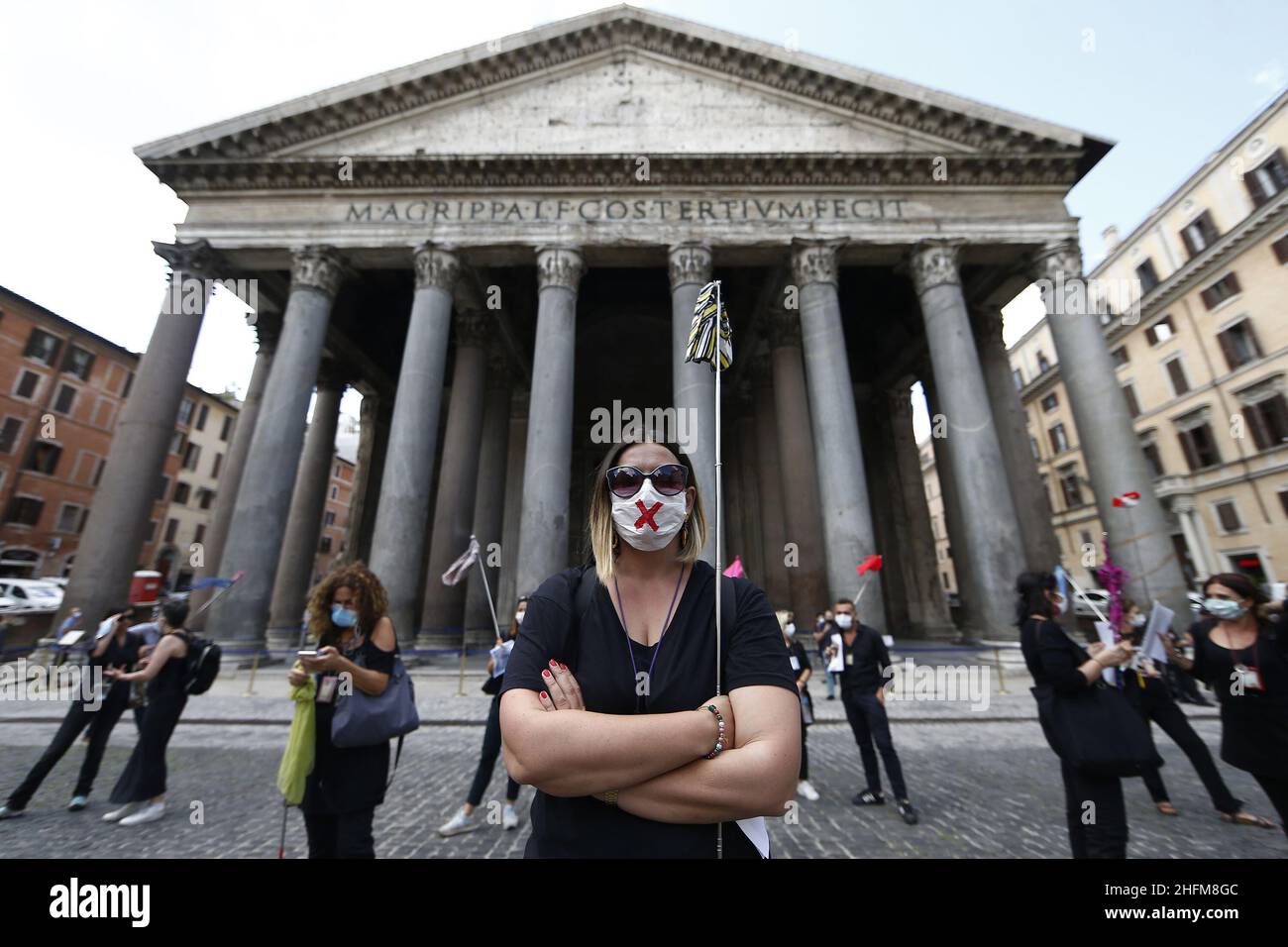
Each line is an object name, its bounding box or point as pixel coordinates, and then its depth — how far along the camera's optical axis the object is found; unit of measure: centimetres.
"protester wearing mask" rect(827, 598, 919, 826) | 560
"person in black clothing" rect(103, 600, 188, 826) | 517
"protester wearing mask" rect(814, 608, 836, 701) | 895
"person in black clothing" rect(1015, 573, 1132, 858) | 317
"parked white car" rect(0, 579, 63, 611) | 2352
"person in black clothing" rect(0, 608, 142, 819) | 521
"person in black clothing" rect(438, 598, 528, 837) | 491
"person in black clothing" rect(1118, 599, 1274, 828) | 496
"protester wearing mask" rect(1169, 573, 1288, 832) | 362
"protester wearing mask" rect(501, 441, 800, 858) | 141
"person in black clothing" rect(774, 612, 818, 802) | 681
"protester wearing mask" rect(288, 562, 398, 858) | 319
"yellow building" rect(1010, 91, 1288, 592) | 2475
